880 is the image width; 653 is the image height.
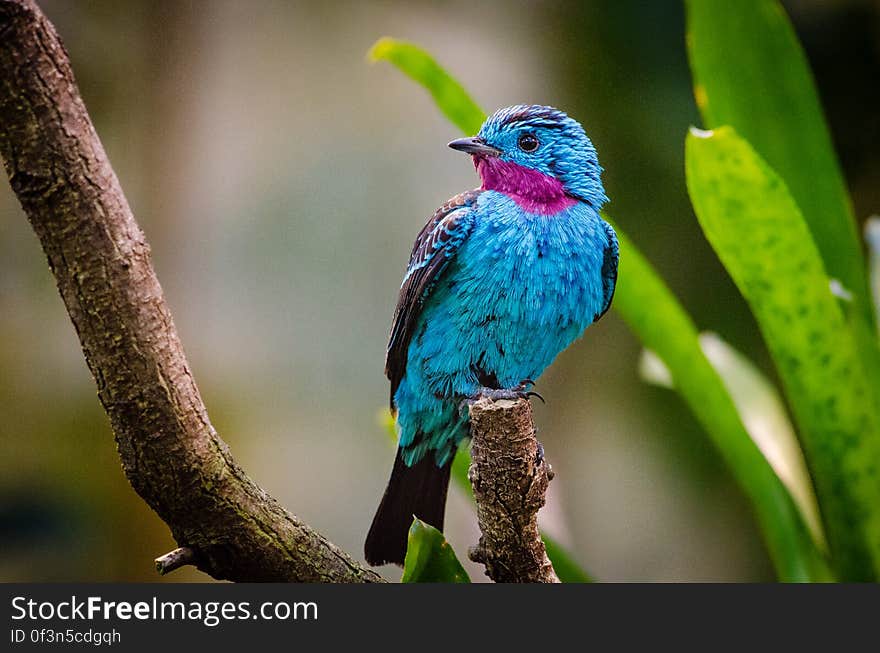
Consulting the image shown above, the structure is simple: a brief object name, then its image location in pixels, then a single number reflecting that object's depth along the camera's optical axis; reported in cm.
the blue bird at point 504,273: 393
